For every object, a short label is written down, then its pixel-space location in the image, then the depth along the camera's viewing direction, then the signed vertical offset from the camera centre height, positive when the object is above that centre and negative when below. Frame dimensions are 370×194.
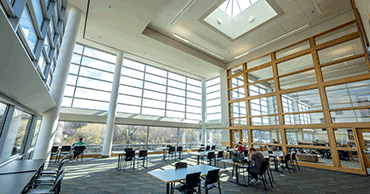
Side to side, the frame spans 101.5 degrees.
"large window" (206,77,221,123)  14.45 +3.22
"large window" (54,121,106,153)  8.74 -0.29
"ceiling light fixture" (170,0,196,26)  6.78 +5.71
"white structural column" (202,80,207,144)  14.82 +2.27
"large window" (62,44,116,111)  9.28 +3.16
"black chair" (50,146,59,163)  7.16 -0.97
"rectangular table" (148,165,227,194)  2.96 -0.89
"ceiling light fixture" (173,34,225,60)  9.42 +5.74
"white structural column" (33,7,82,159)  5.42 +1.22
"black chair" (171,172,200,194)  2.96 -0.96
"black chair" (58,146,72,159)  7.36 -1.04
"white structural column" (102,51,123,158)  9.29 +1.05
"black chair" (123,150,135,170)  6.23 -0.97
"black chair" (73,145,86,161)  6.95 -0.92
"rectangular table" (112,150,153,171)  6.39 -0.94
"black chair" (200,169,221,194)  3.26 -0.95
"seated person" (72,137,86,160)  6.95 -1.04
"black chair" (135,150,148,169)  6.61 -0.94
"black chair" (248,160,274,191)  4.43 -0.92
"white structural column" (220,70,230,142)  12.20 +2.22
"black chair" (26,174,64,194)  2.42 -1.03
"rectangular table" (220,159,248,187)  4.54 -1.46
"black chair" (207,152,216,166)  6.76 -0.95
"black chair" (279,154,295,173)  6.37 -0.96
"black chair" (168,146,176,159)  8.85 -0.98
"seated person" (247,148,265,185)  4.52 -0.88
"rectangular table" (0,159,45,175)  2.78 -0.80
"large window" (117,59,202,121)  11.34 +3.24
